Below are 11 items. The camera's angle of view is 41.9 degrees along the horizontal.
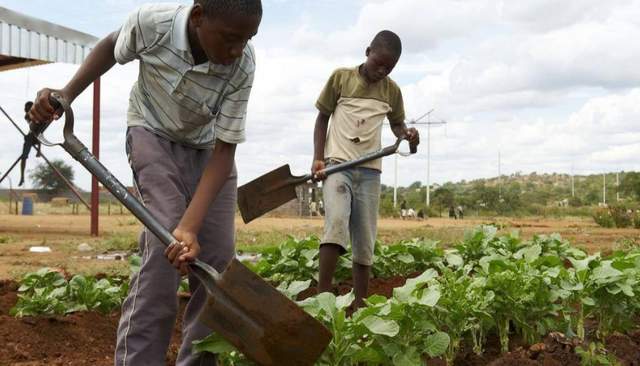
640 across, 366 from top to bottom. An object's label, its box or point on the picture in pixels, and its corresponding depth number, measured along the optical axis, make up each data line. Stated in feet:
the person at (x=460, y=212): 90.97
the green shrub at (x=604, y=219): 61.80
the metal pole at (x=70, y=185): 29.88
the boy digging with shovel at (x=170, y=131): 9.29
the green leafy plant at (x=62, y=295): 14.19
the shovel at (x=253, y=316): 8.68
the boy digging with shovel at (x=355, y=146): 14.67
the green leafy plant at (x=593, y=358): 11.05
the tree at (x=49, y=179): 112.98
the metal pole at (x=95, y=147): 42.57
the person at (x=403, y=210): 89.18
